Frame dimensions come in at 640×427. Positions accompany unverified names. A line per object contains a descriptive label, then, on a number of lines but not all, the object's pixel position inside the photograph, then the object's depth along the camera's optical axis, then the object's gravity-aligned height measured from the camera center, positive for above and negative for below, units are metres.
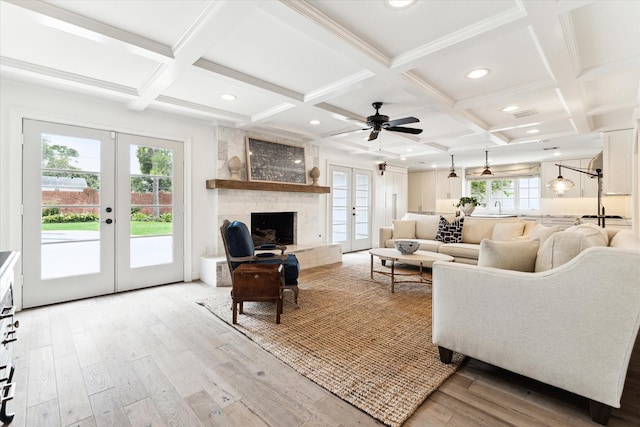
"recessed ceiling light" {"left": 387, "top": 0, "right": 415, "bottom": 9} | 1.85 +1.29
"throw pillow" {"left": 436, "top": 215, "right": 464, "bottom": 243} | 5.09 -0.35
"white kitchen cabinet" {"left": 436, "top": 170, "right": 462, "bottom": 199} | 8.81 +0.75
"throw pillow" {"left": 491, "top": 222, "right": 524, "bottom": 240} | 4.56 -0.30
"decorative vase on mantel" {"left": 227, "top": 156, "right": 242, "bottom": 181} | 4.52 +0.69
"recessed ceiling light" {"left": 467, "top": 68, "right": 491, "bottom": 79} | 2.80 +1.31
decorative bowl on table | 3.91 -0.46
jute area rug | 1.77 -1.04
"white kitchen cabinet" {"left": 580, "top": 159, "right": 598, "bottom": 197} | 6.75 +0.60
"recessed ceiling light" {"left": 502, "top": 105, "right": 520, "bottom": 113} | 3.82 +1.33
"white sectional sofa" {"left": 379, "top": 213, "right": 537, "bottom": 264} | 4.60 -0.36
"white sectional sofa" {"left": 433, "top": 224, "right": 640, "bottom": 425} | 1.42 -0.54
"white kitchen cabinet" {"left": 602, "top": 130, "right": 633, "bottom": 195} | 4.40 +0.74
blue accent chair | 3.08 -0.46
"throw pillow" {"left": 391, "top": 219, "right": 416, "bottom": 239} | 5.56 -0.33
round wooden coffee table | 3.70 -0.58
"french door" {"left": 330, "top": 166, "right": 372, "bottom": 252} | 6.71 +0.08
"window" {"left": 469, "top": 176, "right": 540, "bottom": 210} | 7.84 +0.54
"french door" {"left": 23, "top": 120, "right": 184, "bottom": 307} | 3.20 -0.01
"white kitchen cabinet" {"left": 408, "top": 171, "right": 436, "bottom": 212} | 9.35 +0.64
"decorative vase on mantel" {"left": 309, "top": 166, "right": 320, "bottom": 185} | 5.69 +0.72
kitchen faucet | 8.33 +0.18
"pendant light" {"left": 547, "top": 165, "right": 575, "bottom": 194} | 4.77 +0.42
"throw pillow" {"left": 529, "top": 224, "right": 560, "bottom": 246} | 2.95 -0.21
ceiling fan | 3.60 +1.06
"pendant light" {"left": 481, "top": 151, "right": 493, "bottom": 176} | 6.62 +0.91
